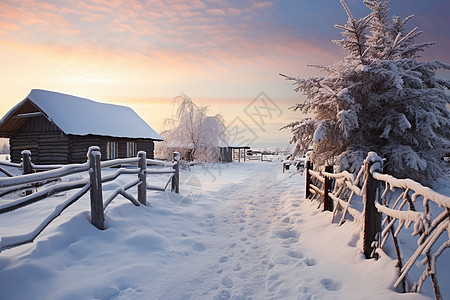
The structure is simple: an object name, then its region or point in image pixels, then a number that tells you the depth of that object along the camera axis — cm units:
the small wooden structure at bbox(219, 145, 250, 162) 3274
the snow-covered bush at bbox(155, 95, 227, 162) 2473
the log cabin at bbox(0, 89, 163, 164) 1552
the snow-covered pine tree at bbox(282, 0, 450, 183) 543
